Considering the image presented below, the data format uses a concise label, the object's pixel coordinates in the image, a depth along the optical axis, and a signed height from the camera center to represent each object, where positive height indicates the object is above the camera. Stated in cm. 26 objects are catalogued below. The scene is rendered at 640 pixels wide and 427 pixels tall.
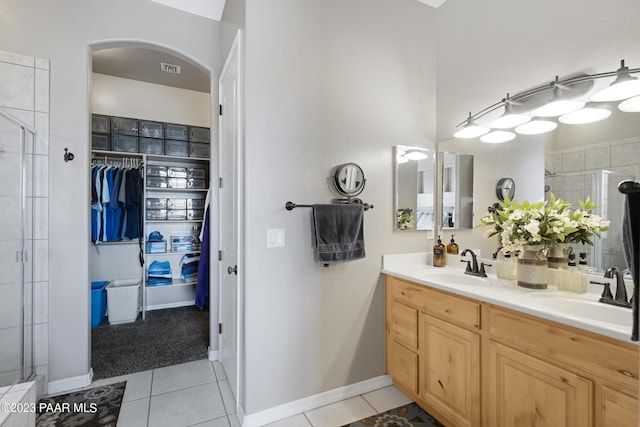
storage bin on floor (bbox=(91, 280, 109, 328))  332 -110
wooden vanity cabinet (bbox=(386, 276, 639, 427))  106 -72
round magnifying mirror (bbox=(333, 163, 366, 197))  201 +24
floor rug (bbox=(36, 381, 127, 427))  181 -134
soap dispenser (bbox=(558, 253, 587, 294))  152 -35
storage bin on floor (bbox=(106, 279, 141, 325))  337 -110
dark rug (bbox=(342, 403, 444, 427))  181 -134
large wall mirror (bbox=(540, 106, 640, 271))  145 +26
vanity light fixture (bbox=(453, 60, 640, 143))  142 +64
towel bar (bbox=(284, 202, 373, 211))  186 +5
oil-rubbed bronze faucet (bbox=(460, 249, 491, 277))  201 -38
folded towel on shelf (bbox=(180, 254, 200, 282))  399 -77
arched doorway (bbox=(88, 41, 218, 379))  317 +29
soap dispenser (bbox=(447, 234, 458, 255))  232 -28
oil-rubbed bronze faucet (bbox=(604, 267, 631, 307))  133 -35
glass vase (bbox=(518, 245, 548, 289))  159 -30
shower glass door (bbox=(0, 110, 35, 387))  181 -27
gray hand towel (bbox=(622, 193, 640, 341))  60 -5
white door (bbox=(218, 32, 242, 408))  190 +1
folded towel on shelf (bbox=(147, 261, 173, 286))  381 -83
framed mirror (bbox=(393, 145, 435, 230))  230 +22
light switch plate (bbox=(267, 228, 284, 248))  183 -16
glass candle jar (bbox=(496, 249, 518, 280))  182 -35
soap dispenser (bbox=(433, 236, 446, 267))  233 -34
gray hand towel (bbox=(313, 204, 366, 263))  190 -13
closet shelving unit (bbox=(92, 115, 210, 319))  365 +33
